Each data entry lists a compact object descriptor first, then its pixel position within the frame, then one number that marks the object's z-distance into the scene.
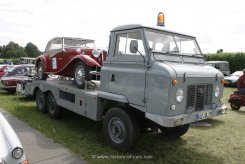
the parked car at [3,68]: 19.15
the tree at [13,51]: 87.00
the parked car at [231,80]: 20.73
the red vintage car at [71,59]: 7.13
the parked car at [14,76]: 13.38
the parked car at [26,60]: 29.32
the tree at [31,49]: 84.50
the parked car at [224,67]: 22.45
